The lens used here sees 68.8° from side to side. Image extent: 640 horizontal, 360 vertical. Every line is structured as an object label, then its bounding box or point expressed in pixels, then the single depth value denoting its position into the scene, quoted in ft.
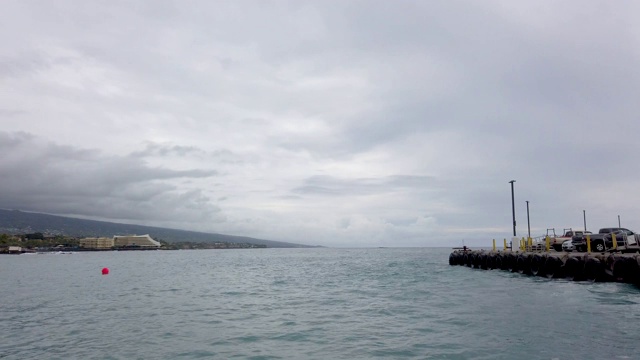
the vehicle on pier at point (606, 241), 126.82
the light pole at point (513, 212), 176.86
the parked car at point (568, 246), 143.74
